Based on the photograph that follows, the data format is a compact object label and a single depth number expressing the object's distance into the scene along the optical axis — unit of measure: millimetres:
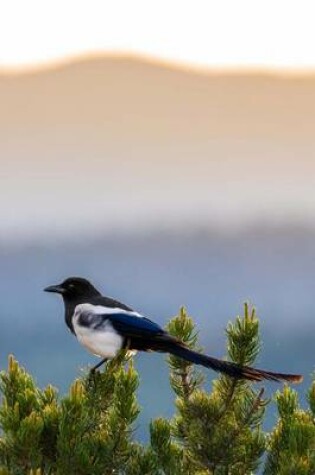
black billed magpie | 14352
